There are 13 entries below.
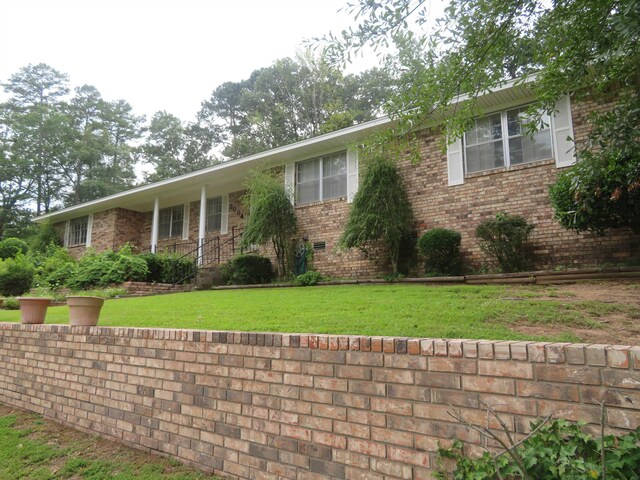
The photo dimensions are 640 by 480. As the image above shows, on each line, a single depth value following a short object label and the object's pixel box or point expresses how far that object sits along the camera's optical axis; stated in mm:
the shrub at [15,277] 12039
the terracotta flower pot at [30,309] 5074
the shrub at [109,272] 11492
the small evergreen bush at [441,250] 8148
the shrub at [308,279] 9623
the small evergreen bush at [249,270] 10805
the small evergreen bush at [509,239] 7609
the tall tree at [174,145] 32844
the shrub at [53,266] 12719
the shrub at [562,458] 1563
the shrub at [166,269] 12188
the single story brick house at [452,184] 7816
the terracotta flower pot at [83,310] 4367
